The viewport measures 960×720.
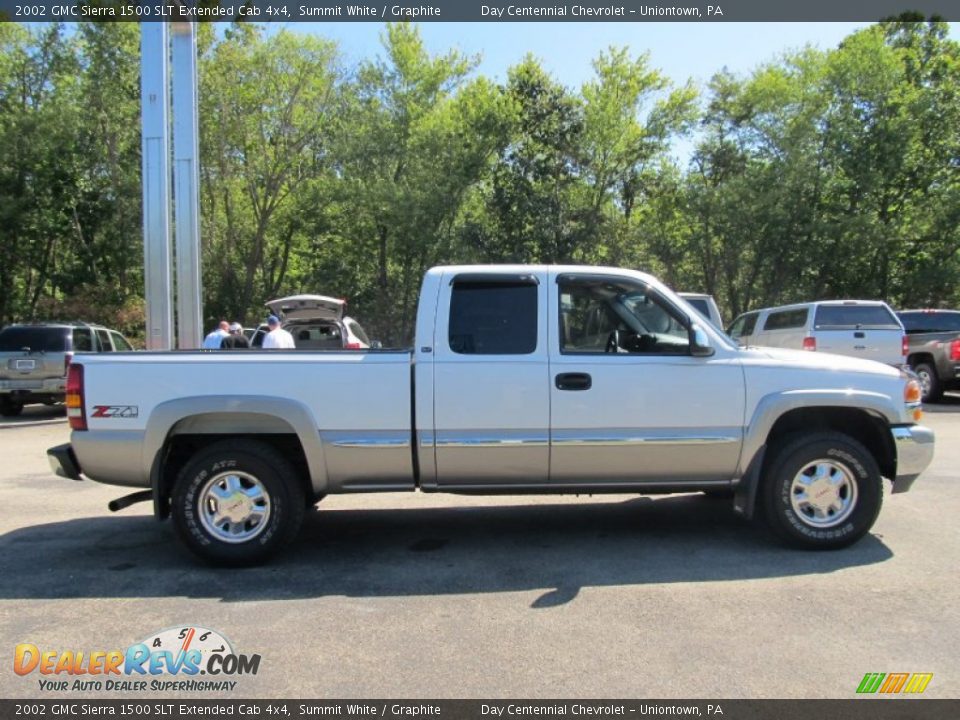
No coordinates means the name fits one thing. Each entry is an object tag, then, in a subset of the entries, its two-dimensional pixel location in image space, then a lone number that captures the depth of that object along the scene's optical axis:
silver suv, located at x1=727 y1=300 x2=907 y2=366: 14.01
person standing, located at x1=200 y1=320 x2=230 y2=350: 13.07
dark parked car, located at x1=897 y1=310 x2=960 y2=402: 15.07
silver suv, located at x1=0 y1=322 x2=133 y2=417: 14.35
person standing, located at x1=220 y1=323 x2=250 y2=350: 12.59
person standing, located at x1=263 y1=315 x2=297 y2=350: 10.77
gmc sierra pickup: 5.04
